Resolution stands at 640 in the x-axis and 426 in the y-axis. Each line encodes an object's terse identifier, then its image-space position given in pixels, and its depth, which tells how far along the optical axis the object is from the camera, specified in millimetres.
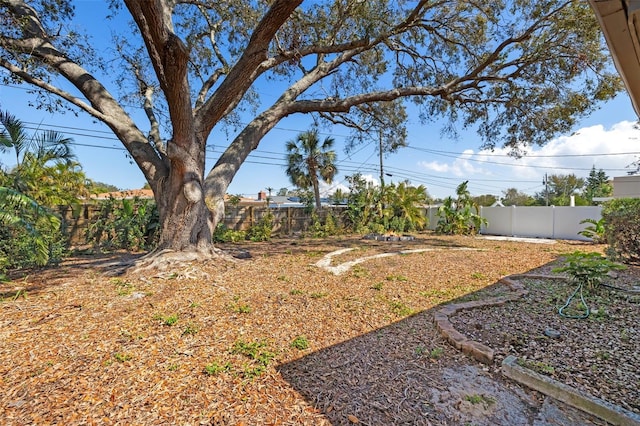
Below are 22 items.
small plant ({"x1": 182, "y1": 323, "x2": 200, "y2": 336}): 2734
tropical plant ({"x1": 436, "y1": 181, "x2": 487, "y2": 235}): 11625
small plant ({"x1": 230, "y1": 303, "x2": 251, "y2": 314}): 3285
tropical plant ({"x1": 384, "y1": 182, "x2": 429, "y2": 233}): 11992
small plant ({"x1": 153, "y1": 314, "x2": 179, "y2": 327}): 2910
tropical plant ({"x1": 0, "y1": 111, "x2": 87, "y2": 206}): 4992
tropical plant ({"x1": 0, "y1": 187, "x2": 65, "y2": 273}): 3463
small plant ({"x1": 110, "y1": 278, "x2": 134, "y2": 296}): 3791
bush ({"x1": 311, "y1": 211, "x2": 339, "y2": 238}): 11211
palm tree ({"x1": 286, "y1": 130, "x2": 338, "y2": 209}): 16156
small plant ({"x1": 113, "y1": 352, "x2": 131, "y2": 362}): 2289
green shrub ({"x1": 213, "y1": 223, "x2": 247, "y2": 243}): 9305
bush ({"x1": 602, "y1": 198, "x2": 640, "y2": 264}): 5139
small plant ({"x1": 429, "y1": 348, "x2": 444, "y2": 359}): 2482
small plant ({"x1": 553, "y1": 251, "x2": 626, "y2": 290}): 3539
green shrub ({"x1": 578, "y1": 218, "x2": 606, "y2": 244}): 8562
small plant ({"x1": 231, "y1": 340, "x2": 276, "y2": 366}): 2377
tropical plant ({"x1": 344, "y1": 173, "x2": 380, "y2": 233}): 12180
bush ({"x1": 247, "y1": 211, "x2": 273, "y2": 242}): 10164
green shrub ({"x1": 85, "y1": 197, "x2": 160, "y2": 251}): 7766
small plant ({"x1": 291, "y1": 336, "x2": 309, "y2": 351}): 2604
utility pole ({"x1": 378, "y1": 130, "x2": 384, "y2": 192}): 9698
